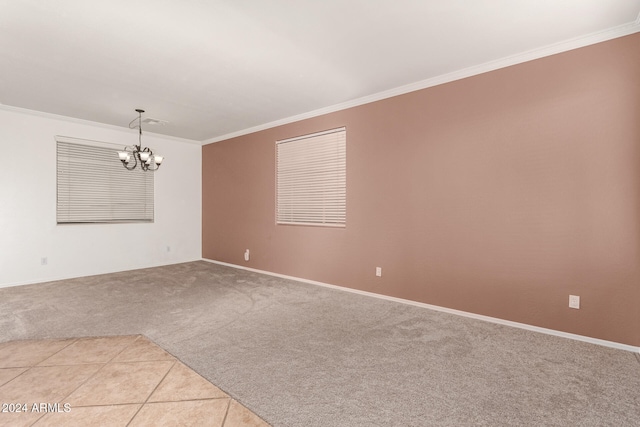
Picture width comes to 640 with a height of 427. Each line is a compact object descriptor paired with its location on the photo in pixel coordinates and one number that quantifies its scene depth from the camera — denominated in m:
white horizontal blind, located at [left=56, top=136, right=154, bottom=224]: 5.27
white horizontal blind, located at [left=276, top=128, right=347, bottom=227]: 4.70
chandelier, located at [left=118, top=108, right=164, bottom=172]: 4.50
